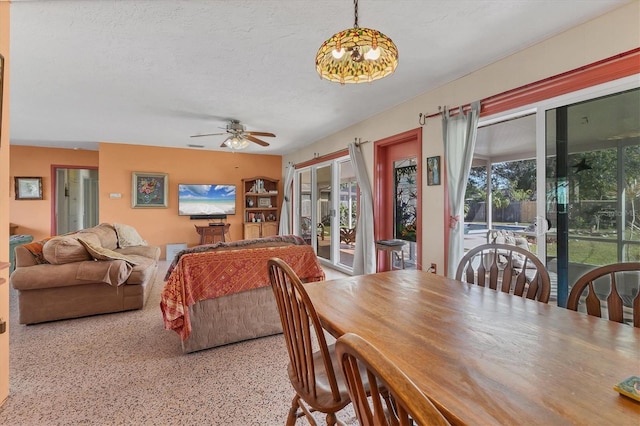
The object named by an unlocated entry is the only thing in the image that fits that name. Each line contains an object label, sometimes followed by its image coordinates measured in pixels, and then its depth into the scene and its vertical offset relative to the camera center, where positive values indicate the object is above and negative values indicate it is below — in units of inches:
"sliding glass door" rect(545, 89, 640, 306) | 77.9 +8.5
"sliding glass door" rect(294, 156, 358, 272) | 212.5 +2.3
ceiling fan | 169.3 +46.1
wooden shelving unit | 280.2 +6.2
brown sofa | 108.3 -25.9
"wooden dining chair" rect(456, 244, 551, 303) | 58.1 -14.0
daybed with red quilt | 86.5 -25.0
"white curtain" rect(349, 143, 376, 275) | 164.1 -6.8
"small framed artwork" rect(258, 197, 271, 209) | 290.6 +11.3
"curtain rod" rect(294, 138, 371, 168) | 176.8 +43.4
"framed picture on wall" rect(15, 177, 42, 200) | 238.6 +21.0
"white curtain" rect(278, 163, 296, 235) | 275.6 +5.0
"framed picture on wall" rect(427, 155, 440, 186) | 126.6 +19.0
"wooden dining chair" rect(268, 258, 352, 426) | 38.2 -20.6
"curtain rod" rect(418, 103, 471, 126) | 113.9 +42.6
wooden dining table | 25.1 -16.7
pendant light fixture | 50.8 +30.4
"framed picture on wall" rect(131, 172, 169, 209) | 241.8 +19.7
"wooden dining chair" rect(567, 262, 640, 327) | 47.0 -14.5
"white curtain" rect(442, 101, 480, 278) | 112.7 +18.3
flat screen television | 258.4 +12.6
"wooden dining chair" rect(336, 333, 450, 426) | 16.8 -11.3
